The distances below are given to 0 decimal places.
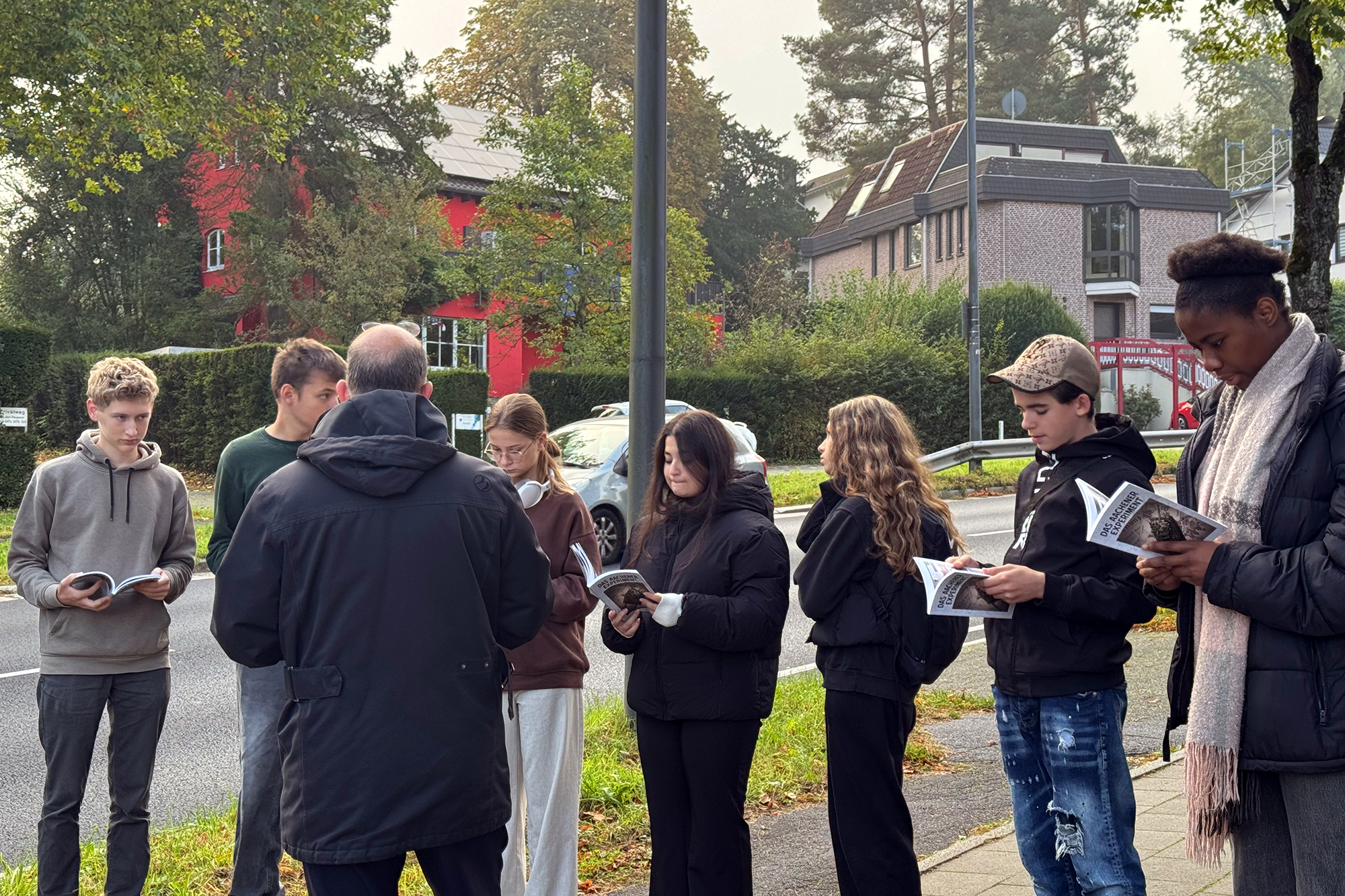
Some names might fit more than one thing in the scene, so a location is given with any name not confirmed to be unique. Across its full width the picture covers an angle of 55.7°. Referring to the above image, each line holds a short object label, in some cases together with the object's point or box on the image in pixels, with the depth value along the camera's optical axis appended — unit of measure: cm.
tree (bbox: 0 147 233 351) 3819
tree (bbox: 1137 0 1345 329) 927
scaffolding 5489
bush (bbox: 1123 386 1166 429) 3978
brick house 4616
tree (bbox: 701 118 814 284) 6153
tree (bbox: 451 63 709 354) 3131
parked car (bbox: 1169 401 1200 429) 3425
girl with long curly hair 429
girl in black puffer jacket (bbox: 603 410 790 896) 426
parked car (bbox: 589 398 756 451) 2275
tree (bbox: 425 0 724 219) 5088
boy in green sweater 472
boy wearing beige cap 380
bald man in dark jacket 303
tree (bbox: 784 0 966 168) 5984
